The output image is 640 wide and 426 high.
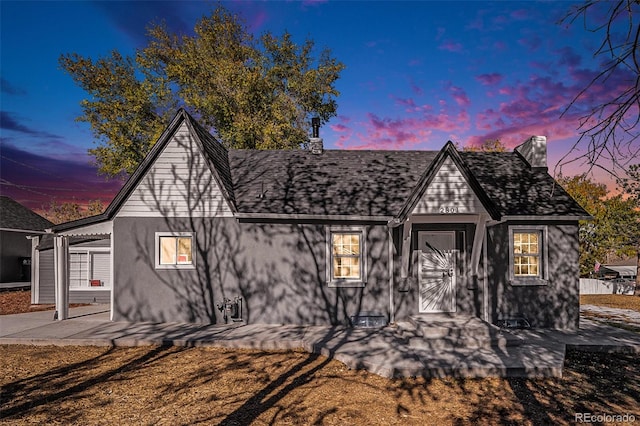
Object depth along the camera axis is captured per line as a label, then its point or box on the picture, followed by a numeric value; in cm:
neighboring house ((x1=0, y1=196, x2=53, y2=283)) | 2388
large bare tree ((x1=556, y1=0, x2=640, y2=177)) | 281
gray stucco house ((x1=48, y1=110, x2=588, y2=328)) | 1109
